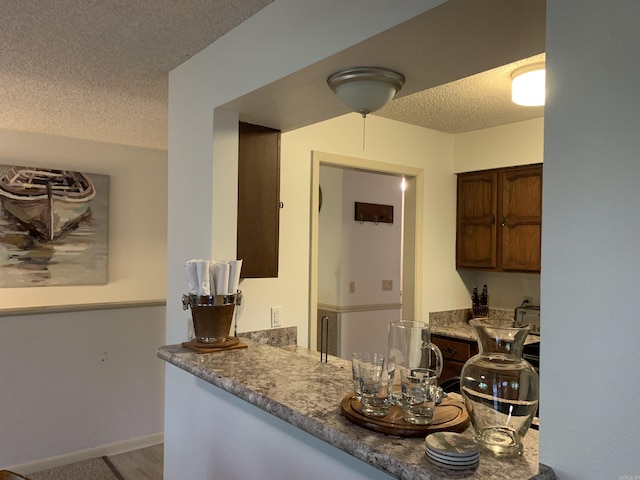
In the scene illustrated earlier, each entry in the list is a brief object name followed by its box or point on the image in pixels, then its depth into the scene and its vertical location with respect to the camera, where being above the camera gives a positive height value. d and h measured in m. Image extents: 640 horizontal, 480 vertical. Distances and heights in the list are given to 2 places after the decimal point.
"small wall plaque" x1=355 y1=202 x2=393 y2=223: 4.78 +0.28
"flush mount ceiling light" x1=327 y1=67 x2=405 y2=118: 1.59 +0.52
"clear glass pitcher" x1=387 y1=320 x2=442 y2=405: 1.28 -0.29
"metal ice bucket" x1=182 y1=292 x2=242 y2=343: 1.87 -0.30
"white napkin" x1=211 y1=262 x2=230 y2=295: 1.88 -0.15
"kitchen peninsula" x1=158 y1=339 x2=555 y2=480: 1.00 -0.45
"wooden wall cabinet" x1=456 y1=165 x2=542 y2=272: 3.28 +0.17
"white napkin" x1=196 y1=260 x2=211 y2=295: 1.86 -0.14
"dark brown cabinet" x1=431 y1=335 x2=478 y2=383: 3.19 -0.73
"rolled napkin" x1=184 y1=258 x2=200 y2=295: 1.87 -0.14
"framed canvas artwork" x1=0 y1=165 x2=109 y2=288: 3.71 +0.07
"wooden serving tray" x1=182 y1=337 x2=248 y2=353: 1.88 -0.42
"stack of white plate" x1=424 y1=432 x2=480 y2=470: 0.95 -0.42
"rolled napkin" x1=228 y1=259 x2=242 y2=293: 1.93 -0.14
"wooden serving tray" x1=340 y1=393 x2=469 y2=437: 1.13 -0.44
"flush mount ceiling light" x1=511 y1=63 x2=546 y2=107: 2.21 +0.74
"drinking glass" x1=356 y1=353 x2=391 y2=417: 1.22 -0.38
